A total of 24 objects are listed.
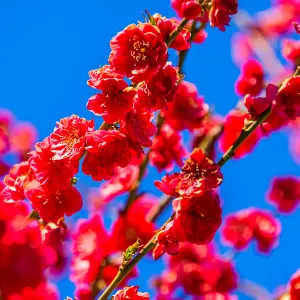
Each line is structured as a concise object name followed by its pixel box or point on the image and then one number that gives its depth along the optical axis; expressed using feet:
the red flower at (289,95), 13.81
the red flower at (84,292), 17.19
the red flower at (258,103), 13.67
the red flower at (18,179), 14.21
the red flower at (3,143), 17.50
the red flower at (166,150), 20.19
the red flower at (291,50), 17.69
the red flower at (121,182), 20.23
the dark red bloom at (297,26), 13.66
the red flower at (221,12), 13.97
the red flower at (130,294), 12.21
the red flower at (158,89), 12.62
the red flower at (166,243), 12.58
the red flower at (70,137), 12.83
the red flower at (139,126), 13.02
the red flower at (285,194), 25.27
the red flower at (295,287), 15.26
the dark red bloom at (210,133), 20.50
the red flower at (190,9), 13.92
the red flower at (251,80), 20.92
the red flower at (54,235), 15.19
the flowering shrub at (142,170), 12.42
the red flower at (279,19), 31.52
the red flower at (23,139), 22.39
